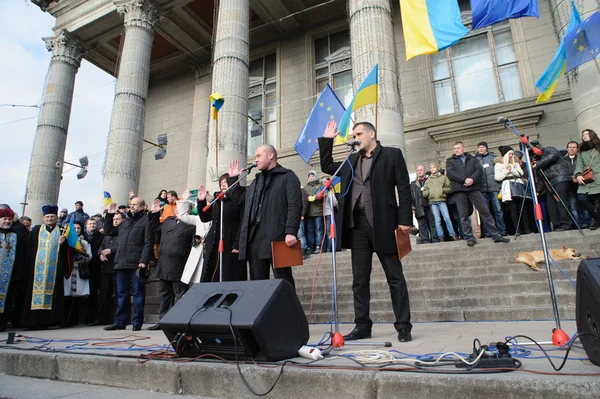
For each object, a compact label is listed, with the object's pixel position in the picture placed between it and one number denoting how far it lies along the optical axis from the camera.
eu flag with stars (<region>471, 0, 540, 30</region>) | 7.66
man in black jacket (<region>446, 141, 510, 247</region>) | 7.53
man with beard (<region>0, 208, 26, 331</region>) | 6.77
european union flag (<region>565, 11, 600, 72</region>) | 6.36
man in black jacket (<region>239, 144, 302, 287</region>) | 4.37
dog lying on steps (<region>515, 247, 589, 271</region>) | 5.86
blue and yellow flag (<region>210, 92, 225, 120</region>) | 6.73
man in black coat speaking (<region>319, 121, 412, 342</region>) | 3.81
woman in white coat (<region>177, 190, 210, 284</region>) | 6.12
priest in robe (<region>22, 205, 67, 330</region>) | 6.86
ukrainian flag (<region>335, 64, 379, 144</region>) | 5.72
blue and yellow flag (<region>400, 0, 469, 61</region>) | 7.71
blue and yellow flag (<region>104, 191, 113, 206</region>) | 12.82
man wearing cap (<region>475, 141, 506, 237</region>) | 8.25
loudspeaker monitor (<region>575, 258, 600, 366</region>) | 2.07
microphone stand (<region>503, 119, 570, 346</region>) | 2.78
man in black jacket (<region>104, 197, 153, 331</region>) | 6.39
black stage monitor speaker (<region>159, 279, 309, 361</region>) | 2.52
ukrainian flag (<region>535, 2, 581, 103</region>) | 6.32
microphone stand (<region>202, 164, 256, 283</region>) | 4.91
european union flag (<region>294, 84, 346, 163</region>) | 6.89
